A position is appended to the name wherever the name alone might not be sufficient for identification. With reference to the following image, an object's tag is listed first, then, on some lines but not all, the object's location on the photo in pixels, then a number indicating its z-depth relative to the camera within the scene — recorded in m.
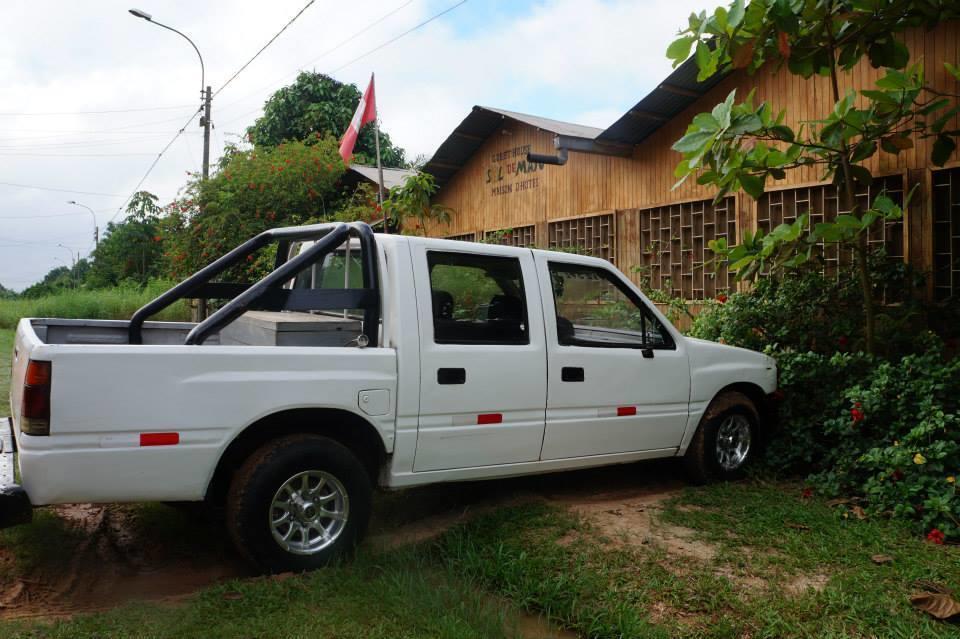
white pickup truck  3.67
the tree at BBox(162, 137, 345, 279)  17.52
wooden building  7.50
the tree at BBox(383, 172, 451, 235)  13.58
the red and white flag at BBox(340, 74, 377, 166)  13.25
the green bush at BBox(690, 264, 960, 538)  5.41
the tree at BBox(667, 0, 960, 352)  5.93
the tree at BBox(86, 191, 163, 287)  34.91
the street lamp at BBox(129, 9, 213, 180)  19.19
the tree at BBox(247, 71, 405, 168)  32.12
